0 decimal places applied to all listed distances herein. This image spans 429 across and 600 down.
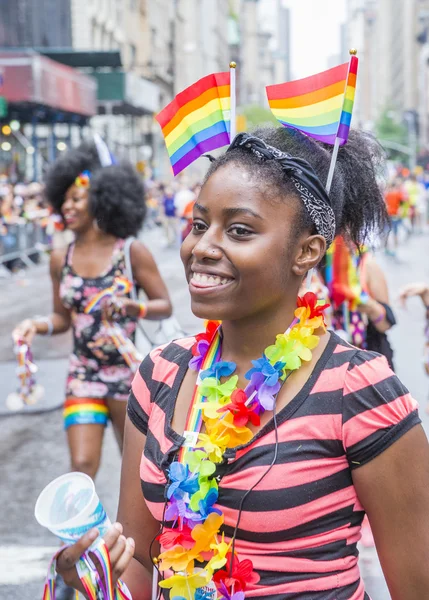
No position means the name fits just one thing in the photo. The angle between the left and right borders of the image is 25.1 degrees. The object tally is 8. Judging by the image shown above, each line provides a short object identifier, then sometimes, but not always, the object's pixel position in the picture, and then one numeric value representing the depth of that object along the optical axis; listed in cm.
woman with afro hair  457
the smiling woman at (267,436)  196
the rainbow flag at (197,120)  231
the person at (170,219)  2534
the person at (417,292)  490
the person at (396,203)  2058
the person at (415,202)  3020
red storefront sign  2048
